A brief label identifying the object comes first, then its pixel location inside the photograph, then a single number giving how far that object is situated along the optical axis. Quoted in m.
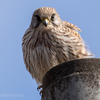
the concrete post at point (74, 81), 7.64
